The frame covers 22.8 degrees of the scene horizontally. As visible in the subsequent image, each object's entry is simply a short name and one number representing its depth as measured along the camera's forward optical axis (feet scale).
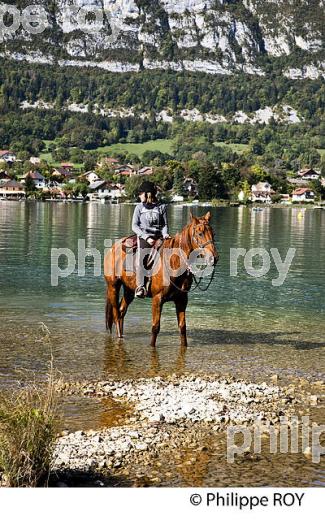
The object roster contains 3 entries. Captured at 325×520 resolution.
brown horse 49.60
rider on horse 53.06
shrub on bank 25.26
